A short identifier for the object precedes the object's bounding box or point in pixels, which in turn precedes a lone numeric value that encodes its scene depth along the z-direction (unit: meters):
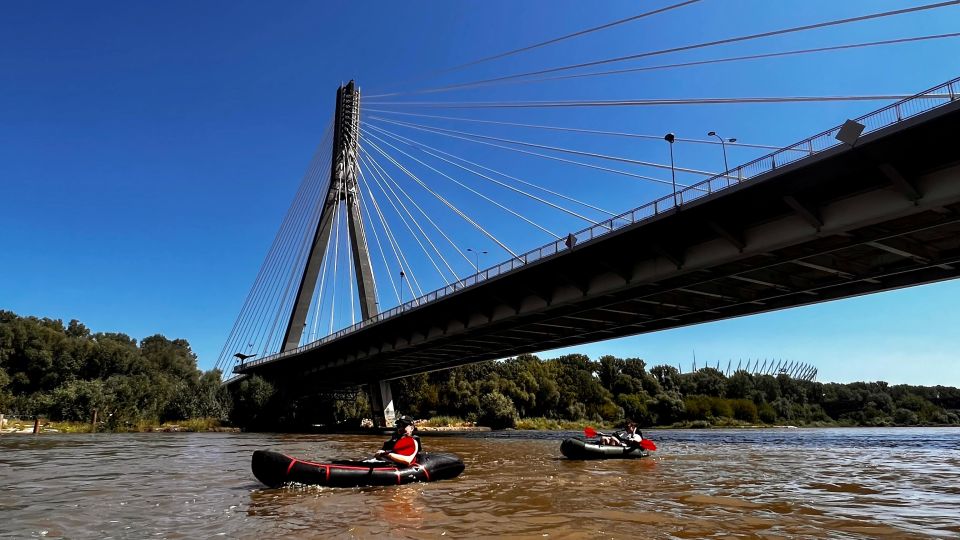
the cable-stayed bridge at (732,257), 16.33
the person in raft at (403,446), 12.97
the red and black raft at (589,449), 19.16
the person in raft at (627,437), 20.00
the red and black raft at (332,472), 11.50
